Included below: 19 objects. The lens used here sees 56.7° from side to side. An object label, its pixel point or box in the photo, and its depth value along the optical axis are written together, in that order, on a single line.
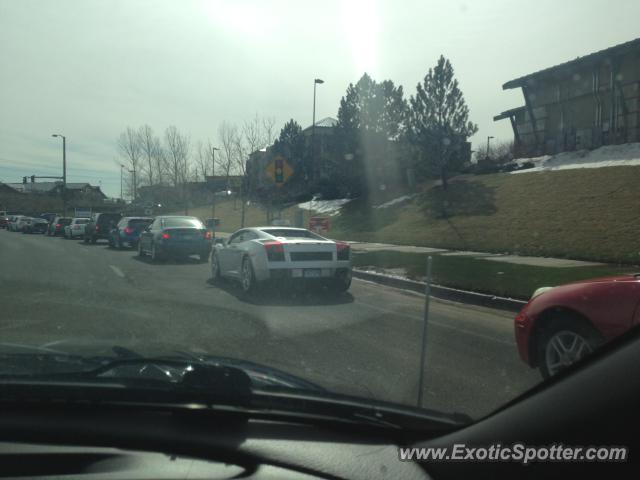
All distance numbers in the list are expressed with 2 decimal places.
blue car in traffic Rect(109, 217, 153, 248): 25.25
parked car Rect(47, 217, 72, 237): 40.97
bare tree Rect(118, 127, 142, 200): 61.99
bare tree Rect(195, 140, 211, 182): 47.75
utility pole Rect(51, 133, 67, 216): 55.52
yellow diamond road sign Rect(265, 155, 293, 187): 21.22
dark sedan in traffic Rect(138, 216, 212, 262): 18.47
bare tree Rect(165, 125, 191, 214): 53.38
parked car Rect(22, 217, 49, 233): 48.81
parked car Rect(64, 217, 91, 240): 36.99
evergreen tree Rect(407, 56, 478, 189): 33.06
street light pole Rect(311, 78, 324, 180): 31.52
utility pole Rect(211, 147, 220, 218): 42.36
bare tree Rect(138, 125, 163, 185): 59.81
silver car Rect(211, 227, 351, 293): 10.85
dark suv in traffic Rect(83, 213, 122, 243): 30.83
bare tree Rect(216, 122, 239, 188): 39.30
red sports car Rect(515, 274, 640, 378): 4.24
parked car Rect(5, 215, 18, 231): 55.23
